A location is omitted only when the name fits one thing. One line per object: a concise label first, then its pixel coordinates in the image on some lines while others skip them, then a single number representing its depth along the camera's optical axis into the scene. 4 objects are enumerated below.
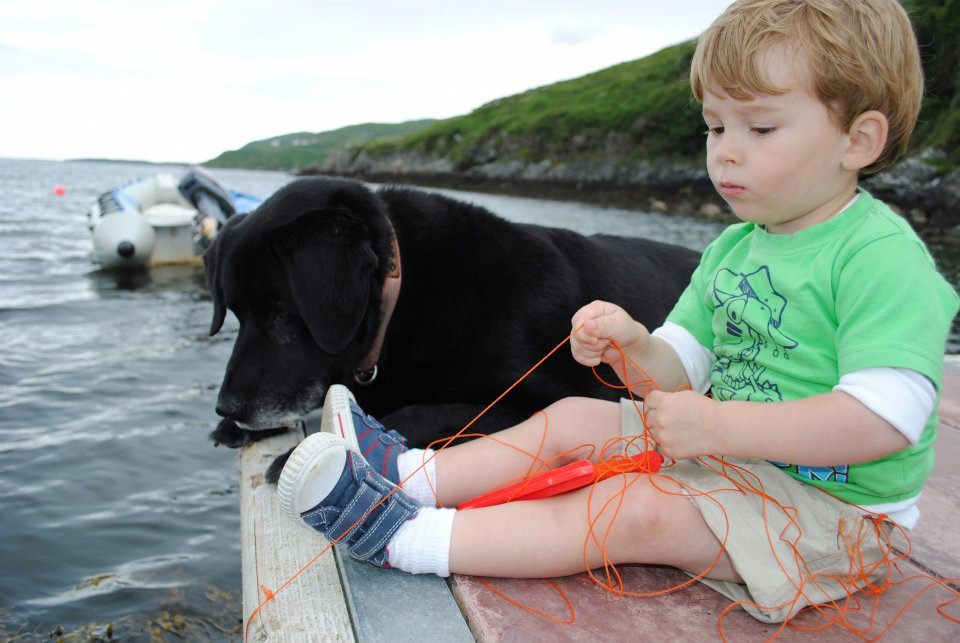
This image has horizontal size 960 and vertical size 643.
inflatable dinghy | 10.80
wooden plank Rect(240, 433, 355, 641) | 0.72
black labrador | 1.05
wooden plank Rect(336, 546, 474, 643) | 0.70
